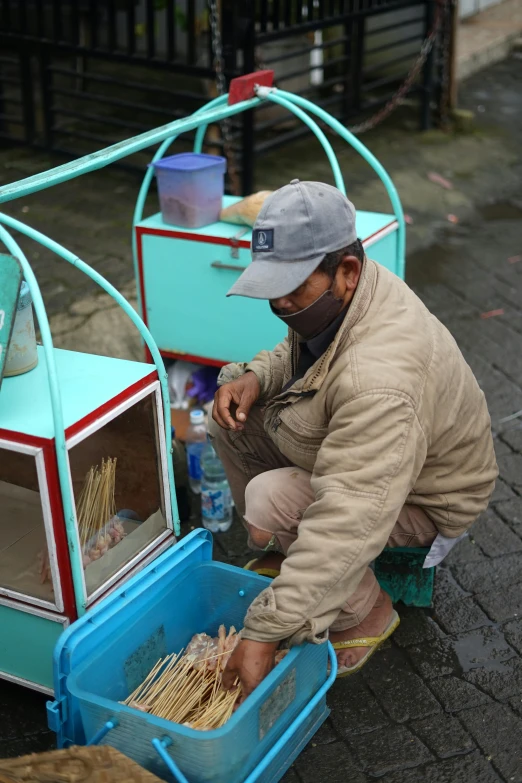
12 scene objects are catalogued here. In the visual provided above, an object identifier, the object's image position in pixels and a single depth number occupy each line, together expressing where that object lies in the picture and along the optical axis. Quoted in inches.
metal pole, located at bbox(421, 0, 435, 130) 315.9
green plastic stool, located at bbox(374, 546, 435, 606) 116.6
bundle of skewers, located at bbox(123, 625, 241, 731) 94.9
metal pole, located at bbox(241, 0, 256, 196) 218.7
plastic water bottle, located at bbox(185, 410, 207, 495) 145.9
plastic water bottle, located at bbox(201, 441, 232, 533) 136.4
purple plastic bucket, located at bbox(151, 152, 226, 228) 147.6
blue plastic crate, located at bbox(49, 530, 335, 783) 82.6
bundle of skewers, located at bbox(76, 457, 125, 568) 100.8
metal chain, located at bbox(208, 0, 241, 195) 217.9
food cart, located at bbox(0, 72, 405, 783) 85.7
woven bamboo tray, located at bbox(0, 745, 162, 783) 79.0
